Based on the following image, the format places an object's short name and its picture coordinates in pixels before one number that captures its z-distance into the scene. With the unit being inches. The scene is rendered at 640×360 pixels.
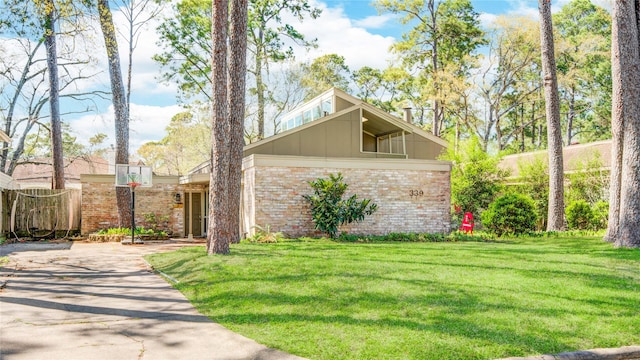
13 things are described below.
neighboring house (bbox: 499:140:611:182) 728.5
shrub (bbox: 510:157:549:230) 748.6
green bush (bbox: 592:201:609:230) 664.4
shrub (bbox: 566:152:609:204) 706.2
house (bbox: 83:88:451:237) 578.2
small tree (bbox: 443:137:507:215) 693.3
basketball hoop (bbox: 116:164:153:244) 679.7
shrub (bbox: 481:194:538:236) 622.8
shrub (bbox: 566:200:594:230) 663.1
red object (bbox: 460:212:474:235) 667.4
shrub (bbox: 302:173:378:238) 556.1
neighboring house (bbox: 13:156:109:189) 1521.7
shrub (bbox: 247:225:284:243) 524.7
